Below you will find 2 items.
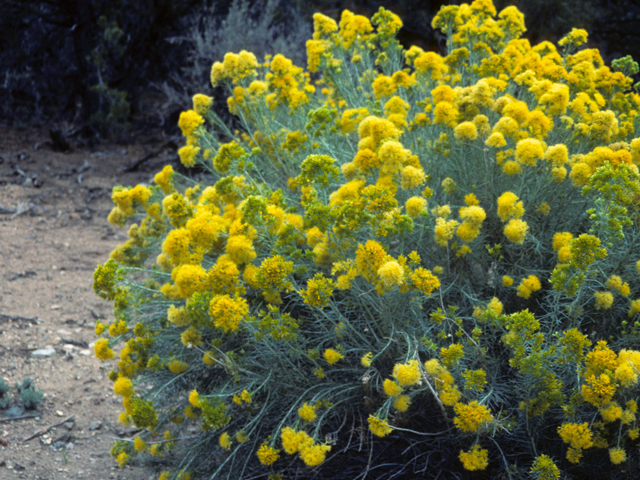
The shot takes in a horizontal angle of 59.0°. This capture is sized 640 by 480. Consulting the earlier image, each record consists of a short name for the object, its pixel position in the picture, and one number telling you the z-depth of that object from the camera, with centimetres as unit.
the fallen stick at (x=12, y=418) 314
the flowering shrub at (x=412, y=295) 203
